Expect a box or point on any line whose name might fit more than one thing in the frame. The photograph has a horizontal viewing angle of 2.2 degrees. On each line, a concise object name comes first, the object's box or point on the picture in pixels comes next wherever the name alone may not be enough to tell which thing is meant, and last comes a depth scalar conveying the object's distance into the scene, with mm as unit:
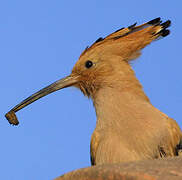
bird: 3006
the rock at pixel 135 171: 2571
